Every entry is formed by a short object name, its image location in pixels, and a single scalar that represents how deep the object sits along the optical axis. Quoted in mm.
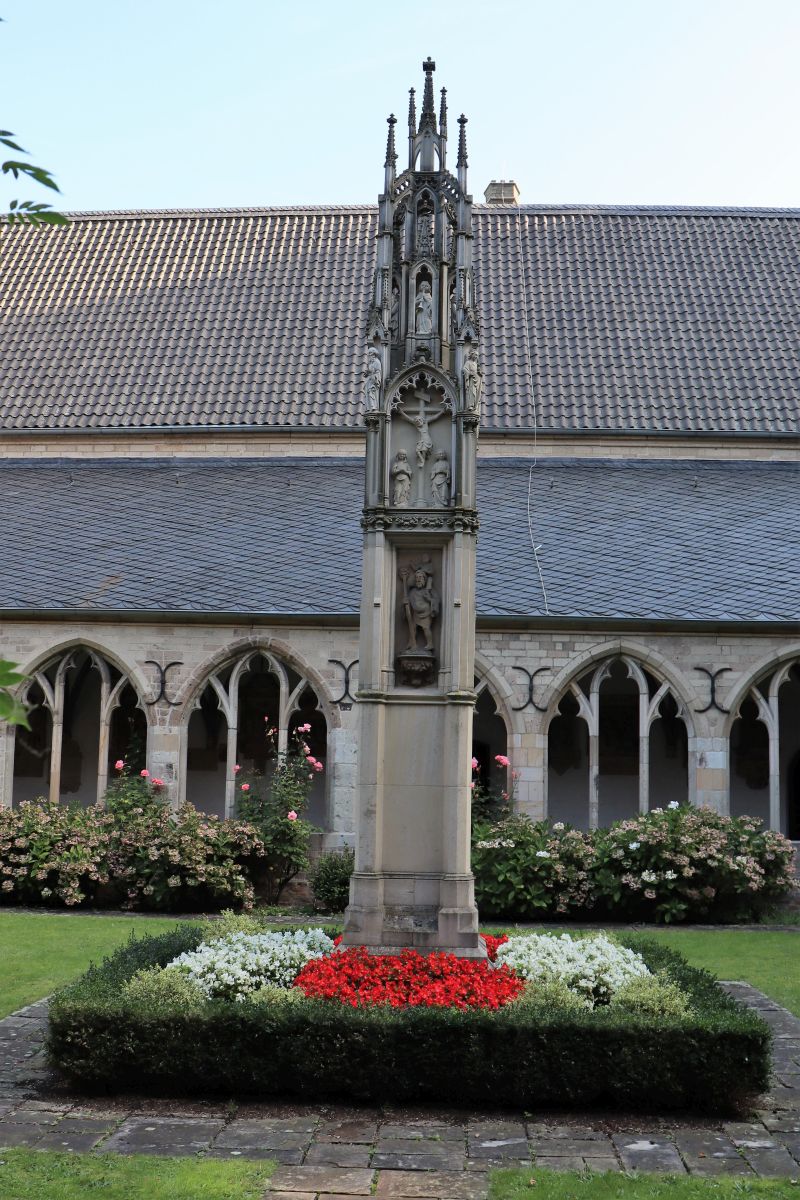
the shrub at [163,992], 8406
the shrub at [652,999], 8430
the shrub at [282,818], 16734
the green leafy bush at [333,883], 16219
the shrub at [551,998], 8547
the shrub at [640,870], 15727
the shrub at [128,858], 16047
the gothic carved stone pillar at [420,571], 9875
